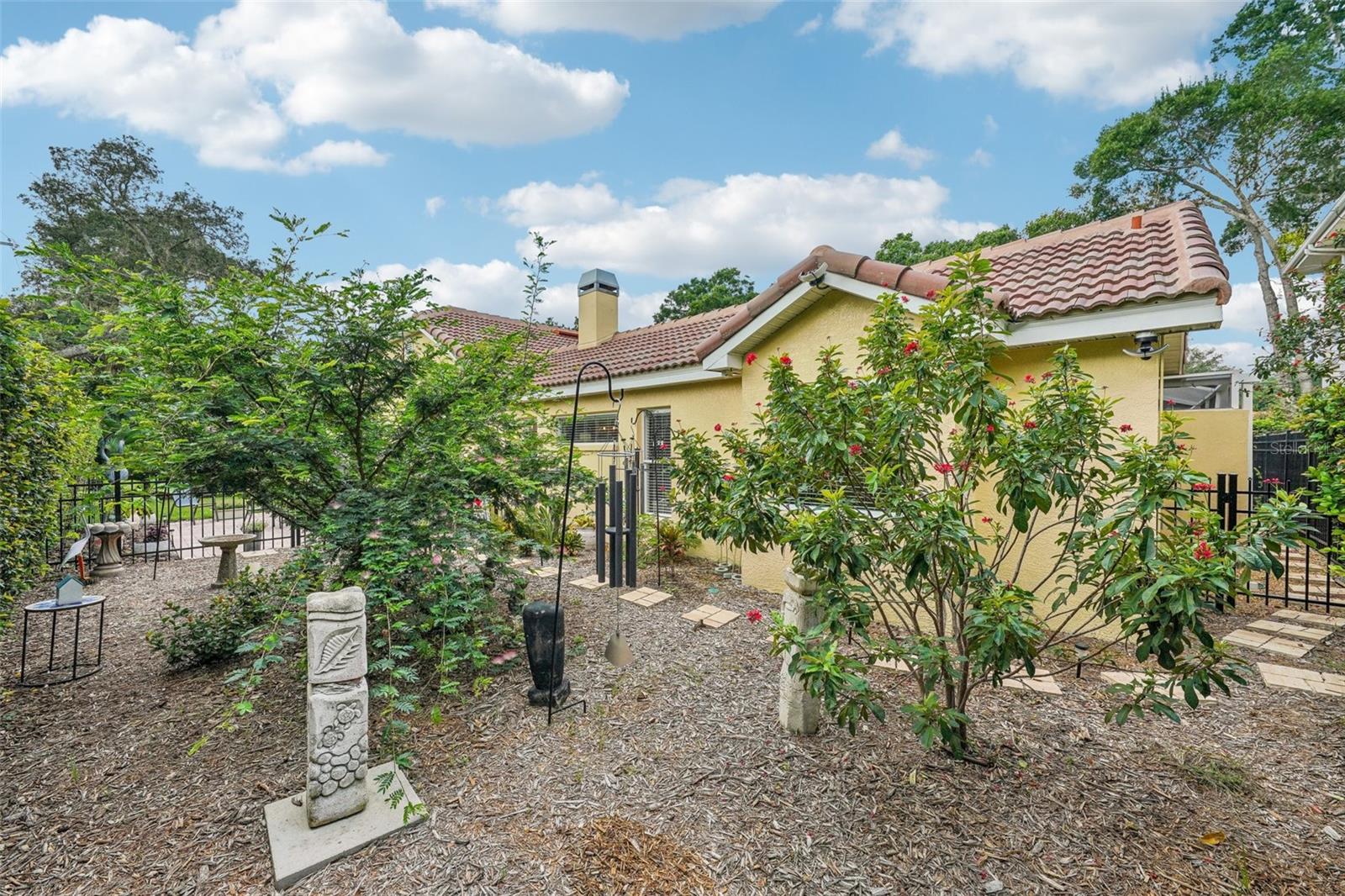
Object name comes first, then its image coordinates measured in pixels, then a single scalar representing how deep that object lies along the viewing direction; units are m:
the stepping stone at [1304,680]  4.43
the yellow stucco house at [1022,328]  4.80
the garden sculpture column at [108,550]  8.33
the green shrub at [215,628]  4.77
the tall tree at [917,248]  24.61
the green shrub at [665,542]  8.66
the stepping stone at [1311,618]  5.91
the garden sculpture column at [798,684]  3.63
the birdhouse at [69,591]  4.43
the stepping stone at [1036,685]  4.41
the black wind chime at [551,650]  4.12
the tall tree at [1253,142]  18.36
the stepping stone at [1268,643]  5.18
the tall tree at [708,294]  31.33
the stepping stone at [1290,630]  5.55
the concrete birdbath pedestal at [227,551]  7.59
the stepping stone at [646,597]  6.84
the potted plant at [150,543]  9.87
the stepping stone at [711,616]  6.09
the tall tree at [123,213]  24.45
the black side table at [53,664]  4.32
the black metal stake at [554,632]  3.94
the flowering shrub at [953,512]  2.49
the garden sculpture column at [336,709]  2.82
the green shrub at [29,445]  3.79
